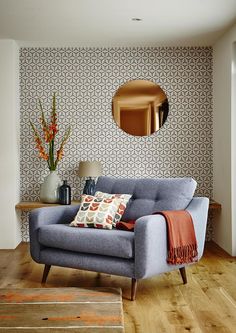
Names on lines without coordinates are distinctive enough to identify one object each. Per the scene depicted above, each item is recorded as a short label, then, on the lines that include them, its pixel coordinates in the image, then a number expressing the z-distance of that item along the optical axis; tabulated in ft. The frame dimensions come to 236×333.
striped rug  10.96
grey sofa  13.09
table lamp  19.71
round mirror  21.11
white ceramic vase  19.93
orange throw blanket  13.66
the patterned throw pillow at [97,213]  14.88
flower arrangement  20.35
